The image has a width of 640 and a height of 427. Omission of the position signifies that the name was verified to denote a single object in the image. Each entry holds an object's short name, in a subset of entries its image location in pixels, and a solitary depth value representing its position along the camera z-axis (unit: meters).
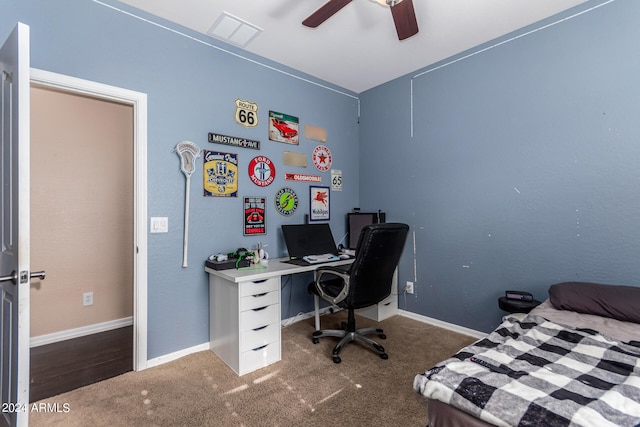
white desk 2.15
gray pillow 1.71
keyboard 2.70
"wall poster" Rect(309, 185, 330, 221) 3.35
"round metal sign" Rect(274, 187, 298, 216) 3.04
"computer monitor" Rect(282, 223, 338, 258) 2.91
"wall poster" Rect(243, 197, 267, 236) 2.79
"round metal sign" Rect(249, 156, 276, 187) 2.83
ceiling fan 1.73
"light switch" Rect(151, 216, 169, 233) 2.27
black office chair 2.17
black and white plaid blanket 0.92
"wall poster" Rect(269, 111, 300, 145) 2.98
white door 1.15
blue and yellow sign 2.54
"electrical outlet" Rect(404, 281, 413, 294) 3.27
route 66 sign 2.74
